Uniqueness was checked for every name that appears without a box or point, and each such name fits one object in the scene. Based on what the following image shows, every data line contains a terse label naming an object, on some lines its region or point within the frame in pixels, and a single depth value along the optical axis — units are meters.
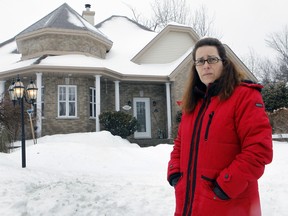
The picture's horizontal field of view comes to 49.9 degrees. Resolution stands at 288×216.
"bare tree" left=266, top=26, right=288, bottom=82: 36.59
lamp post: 7.41
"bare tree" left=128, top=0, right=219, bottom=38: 35.41
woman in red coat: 1.81
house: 14.42
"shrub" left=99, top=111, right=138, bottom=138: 13.82
